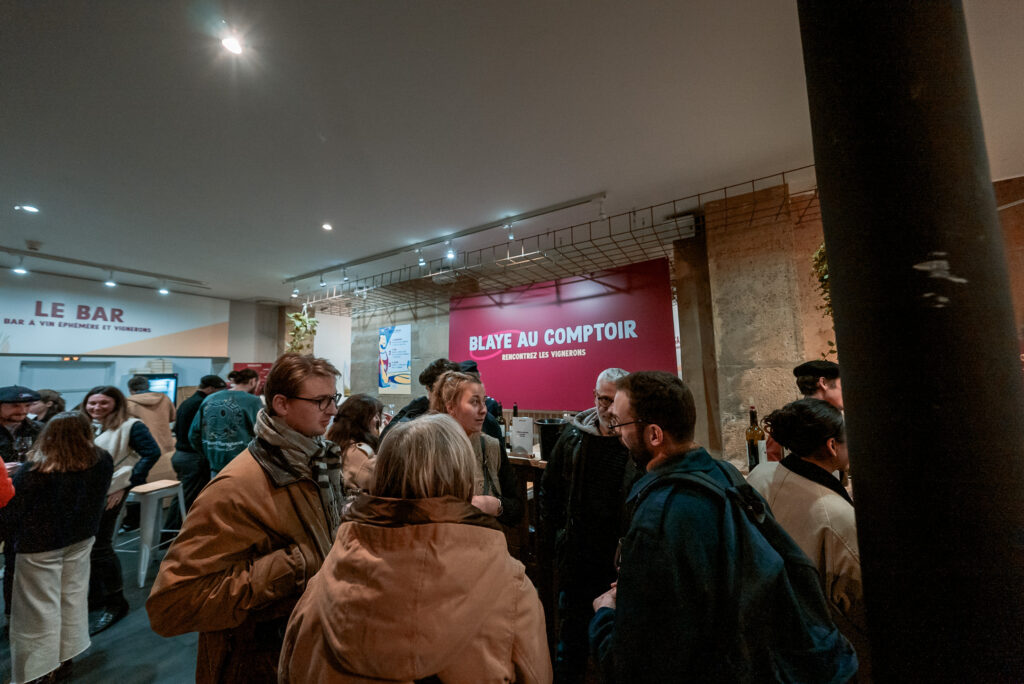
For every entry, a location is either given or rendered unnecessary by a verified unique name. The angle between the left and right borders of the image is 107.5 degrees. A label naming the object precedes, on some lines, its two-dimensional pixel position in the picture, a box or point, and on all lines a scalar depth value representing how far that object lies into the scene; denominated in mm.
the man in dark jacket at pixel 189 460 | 3910
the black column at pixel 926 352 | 539
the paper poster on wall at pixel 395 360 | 6332
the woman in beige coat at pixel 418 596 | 780
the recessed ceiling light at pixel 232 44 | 2004
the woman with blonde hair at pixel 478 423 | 2125
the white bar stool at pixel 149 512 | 3498
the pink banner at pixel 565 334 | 4043
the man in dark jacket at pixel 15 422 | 2924
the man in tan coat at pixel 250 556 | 1096
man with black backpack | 829
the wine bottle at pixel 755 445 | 2475
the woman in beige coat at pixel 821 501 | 1204
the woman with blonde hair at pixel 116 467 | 2910
